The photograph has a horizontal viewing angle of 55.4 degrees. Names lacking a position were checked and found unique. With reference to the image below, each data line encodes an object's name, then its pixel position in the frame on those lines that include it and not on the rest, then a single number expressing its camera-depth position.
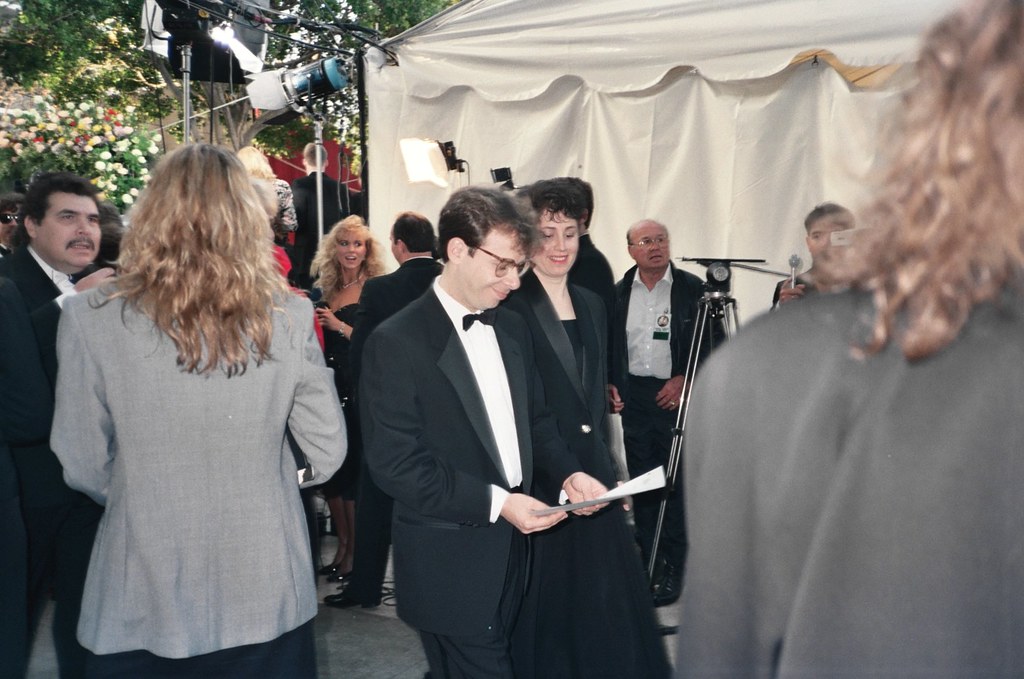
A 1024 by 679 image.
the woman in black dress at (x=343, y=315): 5.30
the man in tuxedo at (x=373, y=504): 4.77
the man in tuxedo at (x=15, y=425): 2.64
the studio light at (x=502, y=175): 5.57
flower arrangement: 6.39
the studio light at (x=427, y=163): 7.05
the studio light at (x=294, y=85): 7.89
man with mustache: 2.95
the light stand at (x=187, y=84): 6.07
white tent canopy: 5.27
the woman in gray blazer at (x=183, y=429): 2.20
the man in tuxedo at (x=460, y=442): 2.59
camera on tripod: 5.10
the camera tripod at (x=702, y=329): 5.10
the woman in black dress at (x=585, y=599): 3.26
